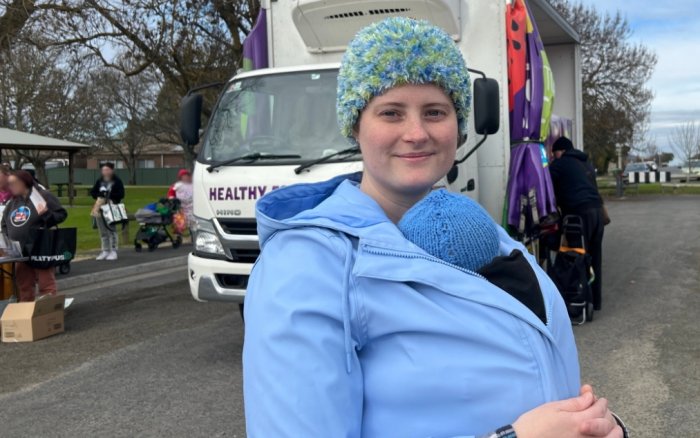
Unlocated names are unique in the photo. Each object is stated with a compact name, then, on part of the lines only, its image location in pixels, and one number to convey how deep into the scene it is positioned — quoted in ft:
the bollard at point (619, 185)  103.09
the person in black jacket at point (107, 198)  42.19
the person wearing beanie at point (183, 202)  47.14
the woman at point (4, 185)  33.22
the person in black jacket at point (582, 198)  24.38
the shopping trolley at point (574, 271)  22.59
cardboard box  22.89
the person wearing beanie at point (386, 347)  3.84
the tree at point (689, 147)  165.17
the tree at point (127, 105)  104.94
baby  4.26
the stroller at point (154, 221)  46.19
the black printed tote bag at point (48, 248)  25.40
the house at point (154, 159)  277.03
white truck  18.13
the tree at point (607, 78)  95.88
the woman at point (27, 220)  26.00
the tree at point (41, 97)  77.97
